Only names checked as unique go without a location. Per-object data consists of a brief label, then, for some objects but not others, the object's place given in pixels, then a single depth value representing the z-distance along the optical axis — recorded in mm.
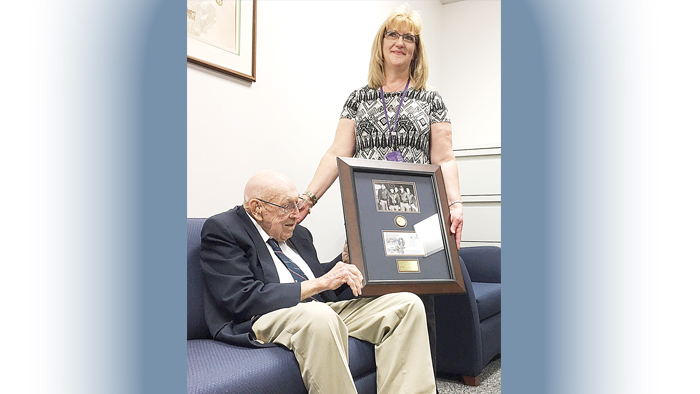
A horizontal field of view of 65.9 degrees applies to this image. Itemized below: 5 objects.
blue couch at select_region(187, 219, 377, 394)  1323
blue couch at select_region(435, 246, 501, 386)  2504
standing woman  2023
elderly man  1515
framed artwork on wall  2297
